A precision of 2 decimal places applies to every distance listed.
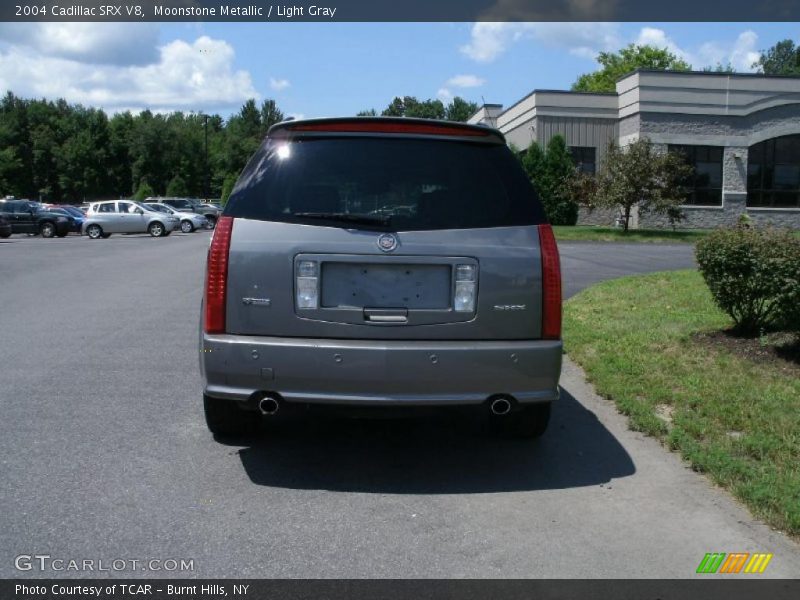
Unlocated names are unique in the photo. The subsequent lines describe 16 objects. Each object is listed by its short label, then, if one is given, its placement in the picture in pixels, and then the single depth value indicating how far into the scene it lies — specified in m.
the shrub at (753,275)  6.75
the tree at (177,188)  84.00
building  37.03
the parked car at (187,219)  44.40
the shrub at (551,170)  37.03
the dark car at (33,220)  37.06
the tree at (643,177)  30.02
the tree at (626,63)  80.50
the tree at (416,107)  106.39
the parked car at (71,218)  38.78
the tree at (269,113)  137.38
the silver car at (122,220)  37.09
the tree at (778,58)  118.93
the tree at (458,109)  109.94
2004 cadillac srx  4.35
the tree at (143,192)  77.12
